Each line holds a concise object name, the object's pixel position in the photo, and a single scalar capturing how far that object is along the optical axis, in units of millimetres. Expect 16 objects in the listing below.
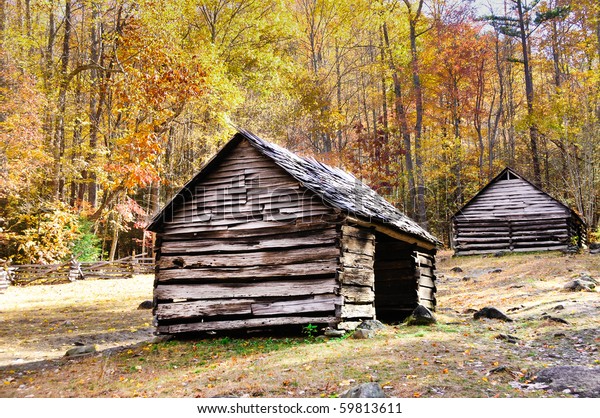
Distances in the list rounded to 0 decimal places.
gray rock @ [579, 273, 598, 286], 14523
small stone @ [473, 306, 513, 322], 11047
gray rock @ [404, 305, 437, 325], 10805
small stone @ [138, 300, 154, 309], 16188
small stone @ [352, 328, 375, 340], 9015
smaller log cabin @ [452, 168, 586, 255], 24688
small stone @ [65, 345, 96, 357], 9555
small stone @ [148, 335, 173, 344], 10461
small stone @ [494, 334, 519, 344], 8570
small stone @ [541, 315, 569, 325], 9728
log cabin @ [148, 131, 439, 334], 9609
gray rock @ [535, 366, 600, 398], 5168
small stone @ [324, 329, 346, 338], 9141
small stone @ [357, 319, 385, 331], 9766
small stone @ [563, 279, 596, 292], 13488
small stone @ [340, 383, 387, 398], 5237
